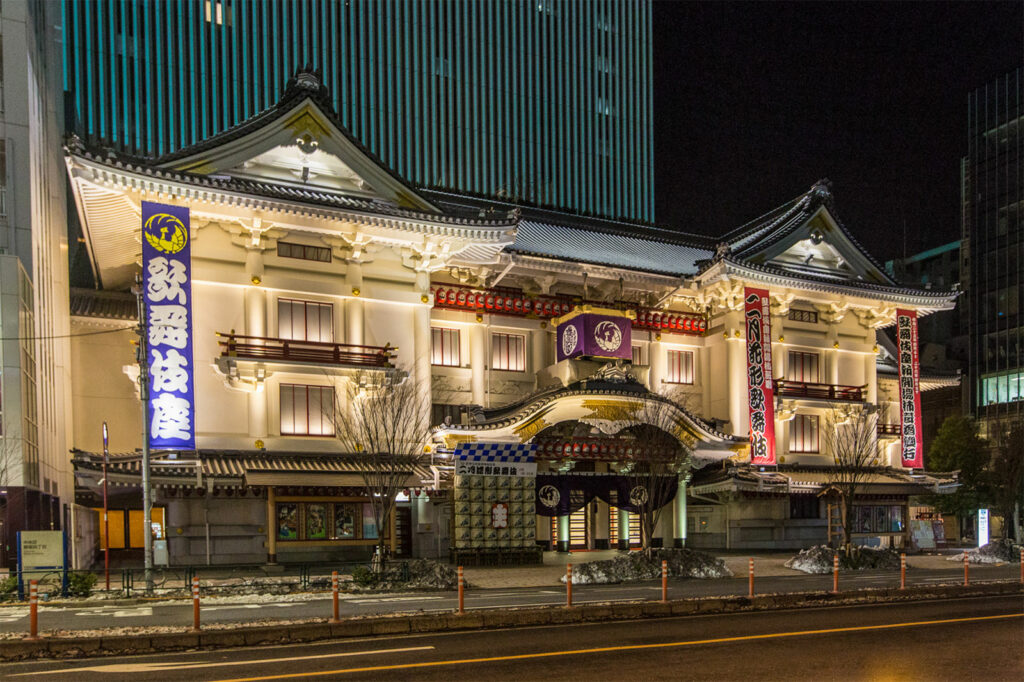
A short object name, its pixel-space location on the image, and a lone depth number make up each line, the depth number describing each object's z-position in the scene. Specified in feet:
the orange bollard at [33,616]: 46.21
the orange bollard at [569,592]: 59.11
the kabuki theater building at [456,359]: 91.20
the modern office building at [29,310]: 84.33
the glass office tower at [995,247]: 232.32
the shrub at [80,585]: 68.54
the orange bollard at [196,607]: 48.88
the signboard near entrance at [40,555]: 68.54
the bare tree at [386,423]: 87.51
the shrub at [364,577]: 75.31
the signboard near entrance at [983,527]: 127.03
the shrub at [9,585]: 68.59
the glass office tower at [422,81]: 204.33
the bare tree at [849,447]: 100.63
